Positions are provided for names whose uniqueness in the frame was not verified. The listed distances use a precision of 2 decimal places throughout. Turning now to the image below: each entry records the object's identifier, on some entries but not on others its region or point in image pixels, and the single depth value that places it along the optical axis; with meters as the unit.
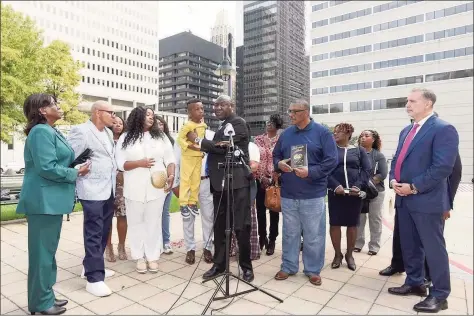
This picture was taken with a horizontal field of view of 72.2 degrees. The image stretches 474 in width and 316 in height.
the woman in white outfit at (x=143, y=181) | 4.40
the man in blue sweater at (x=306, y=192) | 4.11
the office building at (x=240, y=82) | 146.00
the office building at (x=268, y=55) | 140.50
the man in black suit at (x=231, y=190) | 4.06
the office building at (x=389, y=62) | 50.00
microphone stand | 3.54
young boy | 4.73
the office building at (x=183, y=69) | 136.25
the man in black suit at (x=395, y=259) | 4.49
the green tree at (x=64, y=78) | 23.20
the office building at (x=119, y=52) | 72.44
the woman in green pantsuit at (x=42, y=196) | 3.16
